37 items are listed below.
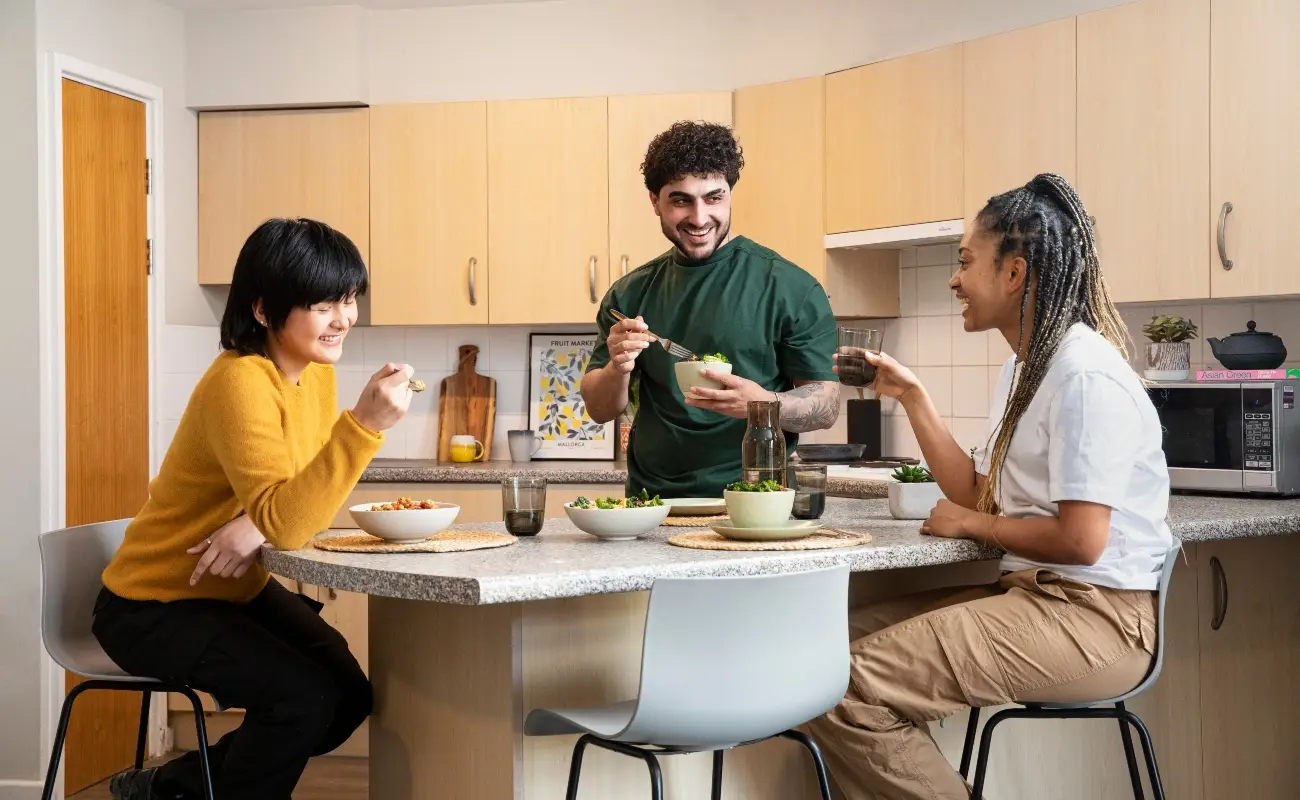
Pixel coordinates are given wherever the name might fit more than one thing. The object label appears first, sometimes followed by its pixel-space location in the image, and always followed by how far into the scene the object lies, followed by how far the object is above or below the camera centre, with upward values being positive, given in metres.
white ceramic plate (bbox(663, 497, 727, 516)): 2.36 -0.26
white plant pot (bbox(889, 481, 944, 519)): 2.33 -0.24
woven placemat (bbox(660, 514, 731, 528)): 2.25 -0.28
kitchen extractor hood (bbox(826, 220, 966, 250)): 3.70 +0.42
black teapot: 2.98 +0.05
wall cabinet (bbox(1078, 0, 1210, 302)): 3.17 +0.61
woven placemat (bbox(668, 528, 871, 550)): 1.90 -0.27
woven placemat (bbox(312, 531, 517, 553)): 1.90 -0.27
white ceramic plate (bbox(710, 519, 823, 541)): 1.97 -0.26
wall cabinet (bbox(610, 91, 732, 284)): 4.18 +0.71
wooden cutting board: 4.66 -0.12
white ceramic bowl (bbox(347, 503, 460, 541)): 1.94 -0.24
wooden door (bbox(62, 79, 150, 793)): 3.81 +0.11
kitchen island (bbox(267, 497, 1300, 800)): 1.69 -0.42
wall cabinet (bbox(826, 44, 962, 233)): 3.69 +0.71
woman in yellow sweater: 1.92 -0.24
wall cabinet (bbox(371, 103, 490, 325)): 4.29 +0.55
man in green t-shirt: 2.62 +0.10
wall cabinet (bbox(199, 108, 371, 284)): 4.36 +0.71
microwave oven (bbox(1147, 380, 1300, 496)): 2.80 -0.15
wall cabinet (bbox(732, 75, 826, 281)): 4.00 +0.67
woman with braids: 1.91 -0.27
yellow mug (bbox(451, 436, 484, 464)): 4.51 -0.28
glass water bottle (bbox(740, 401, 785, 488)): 2.07 -0.12
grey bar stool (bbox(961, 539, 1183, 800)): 1.99 -0.55
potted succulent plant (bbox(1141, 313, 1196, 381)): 3.10 +0.06
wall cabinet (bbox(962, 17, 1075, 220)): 3.43 +0.75
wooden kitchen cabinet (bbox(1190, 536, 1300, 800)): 2.58 -0.63
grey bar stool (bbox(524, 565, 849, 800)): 1.62 -0.39
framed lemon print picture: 4.59 -0.11
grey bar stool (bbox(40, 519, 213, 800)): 2.25 -0.43
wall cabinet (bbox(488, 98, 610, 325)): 4.23 +0.57
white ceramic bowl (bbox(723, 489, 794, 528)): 1.96 -0.22
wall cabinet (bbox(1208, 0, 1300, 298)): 2.99 +0.57
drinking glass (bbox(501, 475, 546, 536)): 2.05 -0.22
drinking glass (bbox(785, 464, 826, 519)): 2.09 -0.20
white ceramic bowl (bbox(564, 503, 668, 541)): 1.99 -0.24
